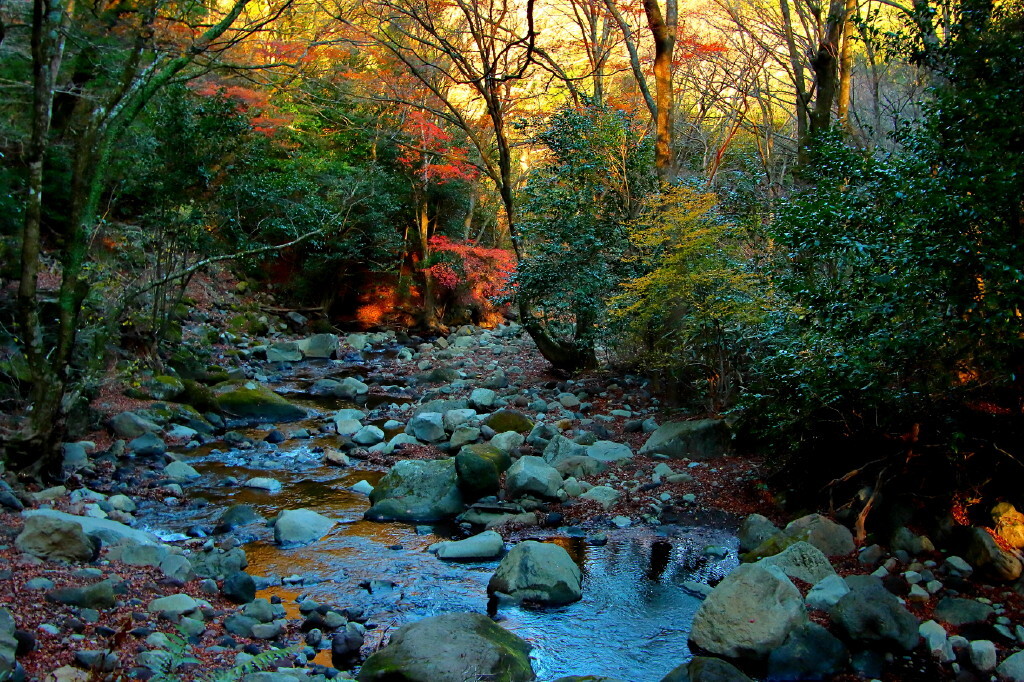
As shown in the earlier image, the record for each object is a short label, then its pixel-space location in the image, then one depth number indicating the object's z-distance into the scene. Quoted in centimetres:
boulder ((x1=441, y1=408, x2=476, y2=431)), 1070
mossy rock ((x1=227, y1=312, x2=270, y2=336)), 1822
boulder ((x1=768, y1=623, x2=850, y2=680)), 456
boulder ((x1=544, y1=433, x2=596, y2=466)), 901
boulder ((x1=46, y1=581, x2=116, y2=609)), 434
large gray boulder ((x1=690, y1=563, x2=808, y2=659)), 472
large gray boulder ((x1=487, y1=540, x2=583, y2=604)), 561
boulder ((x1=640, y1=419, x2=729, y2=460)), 862
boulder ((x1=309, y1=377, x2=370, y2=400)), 1373
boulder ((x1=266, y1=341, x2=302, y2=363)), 1669
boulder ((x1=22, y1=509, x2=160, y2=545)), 572
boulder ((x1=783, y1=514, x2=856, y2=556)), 590
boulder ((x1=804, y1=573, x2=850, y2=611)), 515
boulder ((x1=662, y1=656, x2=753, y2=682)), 417
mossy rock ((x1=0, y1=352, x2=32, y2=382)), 843
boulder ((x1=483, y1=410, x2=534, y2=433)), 1028
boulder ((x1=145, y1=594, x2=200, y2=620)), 462
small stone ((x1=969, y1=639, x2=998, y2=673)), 437
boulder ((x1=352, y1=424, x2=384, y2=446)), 1027
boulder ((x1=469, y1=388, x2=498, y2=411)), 1208
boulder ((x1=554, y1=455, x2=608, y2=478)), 849
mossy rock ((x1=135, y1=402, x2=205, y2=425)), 1026
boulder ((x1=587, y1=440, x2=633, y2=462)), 888
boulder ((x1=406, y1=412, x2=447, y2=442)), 1039
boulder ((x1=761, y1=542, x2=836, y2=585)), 553
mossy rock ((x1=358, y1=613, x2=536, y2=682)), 417
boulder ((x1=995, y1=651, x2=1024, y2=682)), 419
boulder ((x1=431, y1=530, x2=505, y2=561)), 644
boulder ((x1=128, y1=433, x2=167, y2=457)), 912
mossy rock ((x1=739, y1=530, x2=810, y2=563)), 595
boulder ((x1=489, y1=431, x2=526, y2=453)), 954
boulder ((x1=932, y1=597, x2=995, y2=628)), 480
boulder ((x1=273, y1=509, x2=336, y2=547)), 668
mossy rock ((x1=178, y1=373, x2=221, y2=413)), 1141
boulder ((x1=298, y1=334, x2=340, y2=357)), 1766
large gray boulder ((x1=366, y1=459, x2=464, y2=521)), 755
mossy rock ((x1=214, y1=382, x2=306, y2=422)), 1161
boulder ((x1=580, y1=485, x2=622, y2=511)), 765
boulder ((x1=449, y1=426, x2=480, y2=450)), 995
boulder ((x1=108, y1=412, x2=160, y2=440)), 946
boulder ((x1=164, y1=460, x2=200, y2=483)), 842
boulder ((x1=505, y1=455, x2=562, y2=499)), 787
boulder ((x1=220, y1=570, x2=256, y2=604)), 528
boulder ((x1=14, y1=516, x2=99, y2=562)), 505
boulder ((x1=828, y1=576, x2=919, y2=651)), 464
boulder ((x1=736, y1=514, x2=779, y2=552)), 641
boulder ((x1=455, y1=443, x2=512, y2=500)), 793
